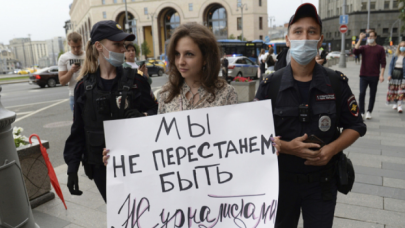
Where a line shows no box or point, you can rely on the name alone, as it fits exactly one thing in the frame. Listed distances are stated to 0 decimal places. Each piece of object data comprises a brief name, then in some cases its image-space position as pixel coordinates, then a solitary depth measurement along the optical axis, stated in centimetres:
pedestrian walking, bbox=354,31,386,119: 723
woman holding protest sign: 199
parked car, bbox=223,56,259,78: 1986
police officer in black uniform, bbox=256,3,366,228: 190
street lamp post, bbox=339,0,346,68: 2591
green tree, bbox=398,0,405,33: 3047
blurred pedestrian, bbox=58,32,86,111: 495
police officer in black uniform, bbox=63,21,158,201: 229
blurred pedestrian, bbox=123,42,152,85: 512
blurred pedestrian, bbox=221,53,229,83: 1546
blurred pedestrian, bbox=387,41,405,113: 799
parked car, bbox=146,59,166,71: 3103
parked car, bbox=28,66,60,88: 2157
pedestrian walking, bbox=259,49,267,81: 1717
